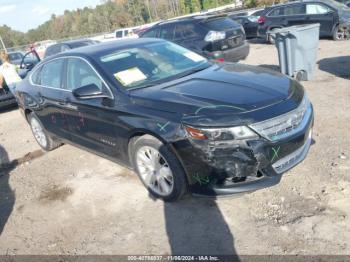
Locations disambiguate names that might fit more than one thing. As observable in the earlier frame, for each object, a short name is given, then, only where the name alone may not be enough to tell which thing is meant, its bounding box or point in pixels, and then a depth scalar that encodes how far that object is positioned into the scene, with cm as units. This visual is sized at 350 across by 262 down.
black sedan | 338
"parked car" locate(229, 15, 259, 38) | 1683
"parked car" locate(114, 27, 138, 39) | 2722
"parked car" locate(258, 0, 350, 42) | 1260
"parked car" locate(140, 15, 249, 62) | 893
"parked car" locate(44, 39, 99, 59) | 1248
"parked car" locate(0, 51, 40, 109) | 1016
